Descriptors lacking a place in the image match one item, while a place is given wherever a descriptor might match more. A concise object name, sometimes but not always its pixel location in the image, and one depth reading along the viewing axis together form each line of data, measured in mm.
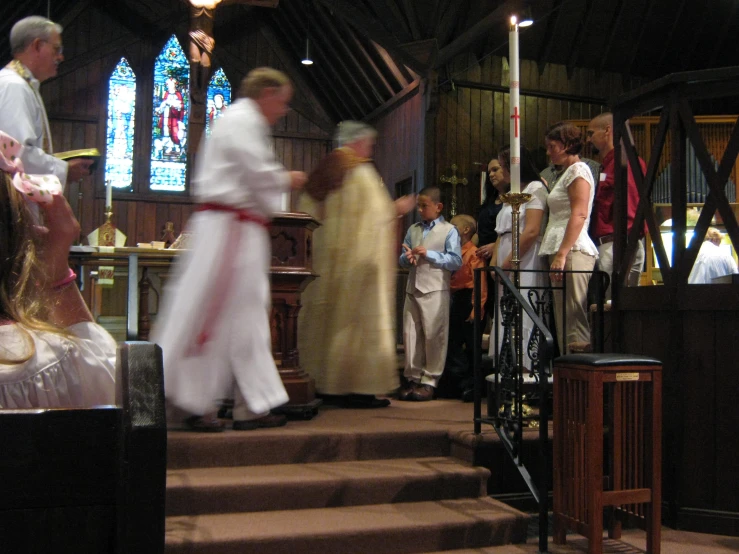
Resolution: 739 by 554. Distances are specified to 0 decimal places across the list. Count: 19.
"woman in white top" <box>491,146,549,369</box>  4652
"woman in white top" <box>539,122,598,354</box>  4262
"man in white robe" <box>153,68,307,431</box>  3555
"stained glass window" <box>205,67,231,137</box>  13094
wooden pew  1020
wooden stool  3207
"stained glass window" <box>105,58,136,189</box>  12453
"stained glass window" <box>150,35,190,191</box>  12680
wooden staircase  3076
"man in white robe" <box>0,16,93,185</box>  3488
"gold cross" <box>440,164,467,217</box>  9781
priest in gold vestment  4641
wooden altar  4285
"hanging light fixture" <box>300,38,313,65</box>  11117
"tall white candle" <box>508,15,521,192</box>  3752
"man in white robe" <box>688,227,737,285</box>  5422
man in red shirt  4621
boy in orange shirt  5516
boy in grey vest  5227
